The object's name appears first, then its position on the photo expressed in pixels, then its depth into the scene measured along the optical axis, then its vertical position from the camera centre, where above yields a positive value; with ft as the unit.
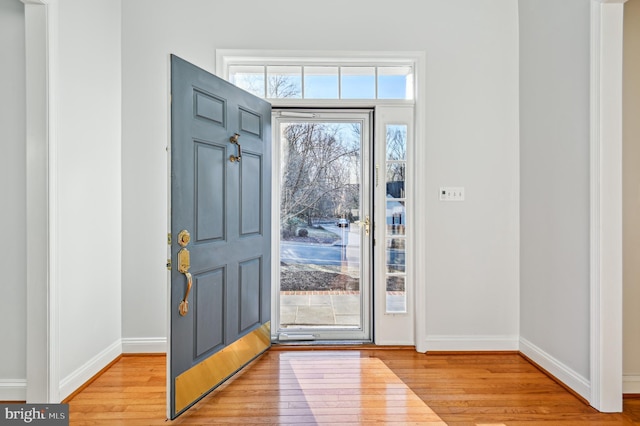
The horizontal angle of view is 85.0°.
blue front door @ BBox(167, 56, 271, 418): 6.78 -0.55
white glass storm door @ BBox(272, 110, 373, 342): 10.43 -0.62
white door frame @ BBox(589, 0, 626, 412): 6.89 +0.06
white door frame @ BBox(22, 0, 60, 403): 6.82 +0.10
